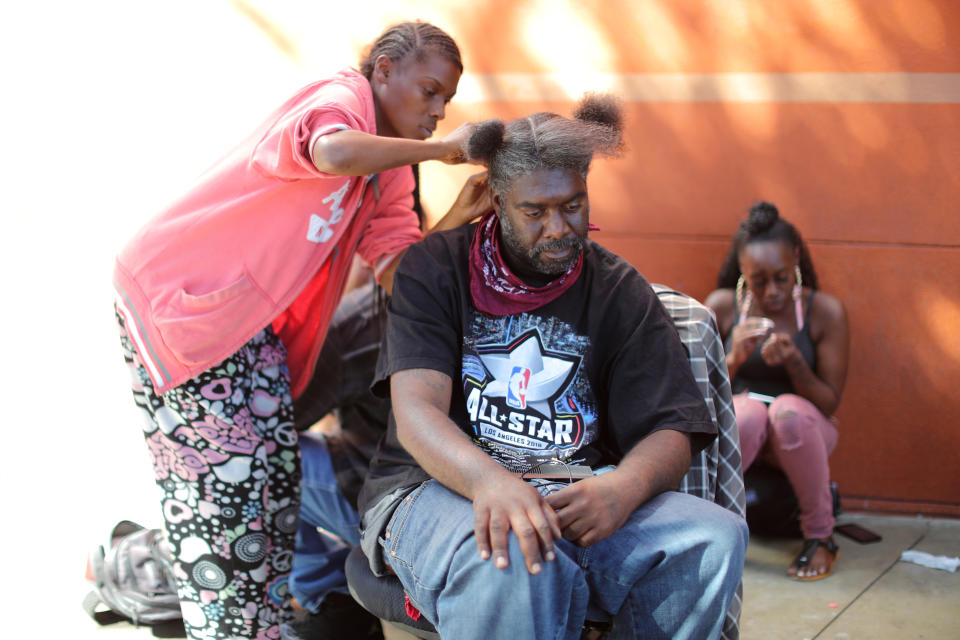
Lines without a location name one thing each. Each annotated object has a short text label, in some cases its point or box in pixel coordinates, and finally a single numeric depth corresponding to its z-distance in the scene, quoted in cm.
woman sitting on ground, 340
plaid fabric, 239
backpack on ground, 301
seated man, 191
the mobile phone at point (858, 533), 361
